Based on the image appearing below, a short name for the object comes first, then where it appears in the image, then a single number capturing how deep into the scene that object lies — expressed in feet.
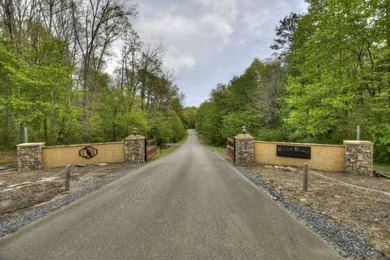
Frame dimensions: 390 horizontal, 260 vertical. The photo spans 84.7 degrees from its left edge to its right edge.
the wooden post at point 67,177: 23.15
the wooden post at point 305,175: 22.63
